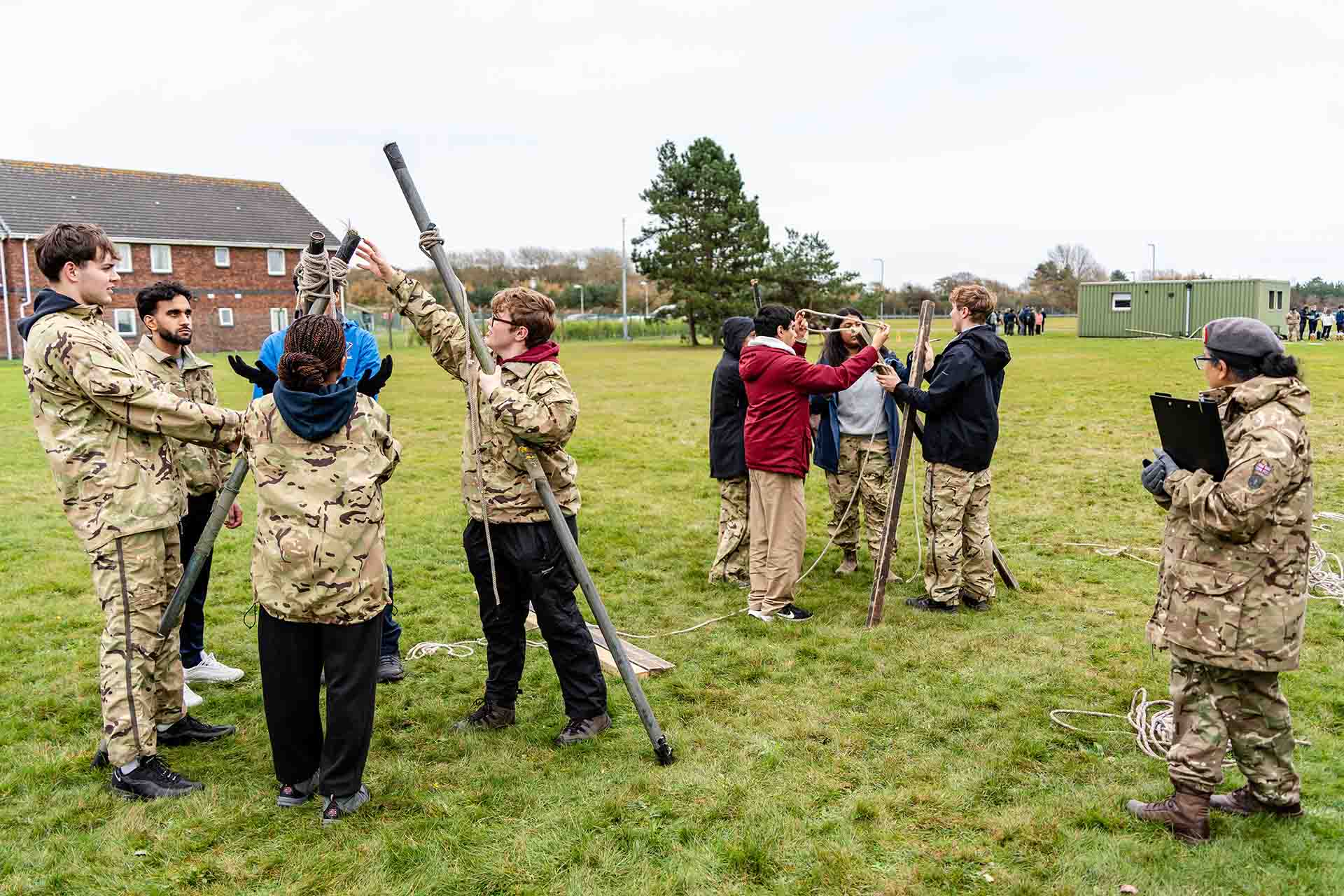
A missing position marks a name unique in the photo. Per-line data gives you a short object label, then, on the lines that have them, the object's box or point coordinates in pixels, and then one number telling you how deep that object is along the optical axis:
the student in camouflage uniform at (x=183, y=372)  5.10
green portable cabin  40.09
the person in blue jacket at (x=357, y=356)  5.28
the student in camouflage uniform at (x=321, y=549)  3.96
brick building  40.56
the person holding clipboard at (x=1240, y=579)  3.72
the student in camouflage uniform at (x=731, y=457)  7.72
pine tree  44.38
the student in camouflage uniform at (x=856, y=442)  7.98
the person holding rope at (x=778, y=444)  6.82
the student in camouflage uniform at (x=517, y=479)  4.69
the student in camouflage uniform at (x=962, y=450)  6.90
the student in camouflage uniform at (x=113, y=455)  4.26
